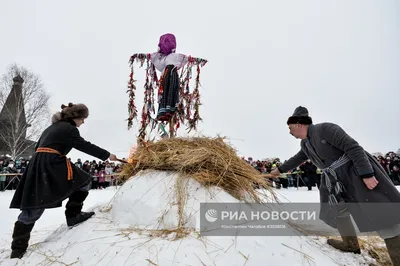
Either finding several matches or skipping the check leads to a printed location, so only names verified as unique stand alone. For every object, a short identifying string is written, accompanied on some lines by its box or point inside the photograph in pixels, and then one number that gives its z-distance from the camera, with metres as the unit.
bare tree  15.27
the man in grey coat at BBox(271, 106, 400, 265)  1.92
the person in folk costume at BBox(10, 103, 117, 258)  2.25
